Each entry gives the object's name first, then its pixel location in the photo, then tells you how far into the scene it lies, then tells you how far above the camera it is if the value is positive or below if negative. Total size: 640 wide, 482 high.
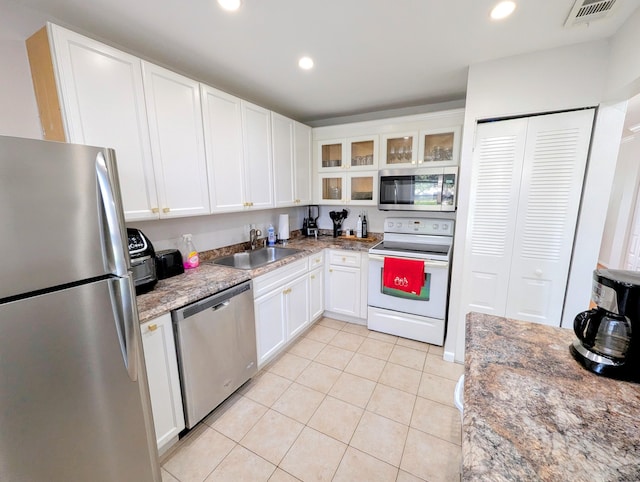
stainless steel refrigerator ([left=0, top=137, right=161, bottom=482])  0.78 -0.40
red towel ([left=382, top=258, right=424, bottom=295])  2.50 -0.74
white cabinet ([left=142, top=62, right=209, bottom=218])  1.68 +0.40
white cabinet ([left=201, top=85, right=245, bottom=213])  2.03 +0.41
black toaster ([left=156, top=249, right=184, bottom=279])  1.81 -0.45
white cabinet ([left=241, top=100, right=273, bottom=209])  2.37 +0.41
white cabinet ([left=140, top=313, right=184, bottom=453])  1.39 -0.99
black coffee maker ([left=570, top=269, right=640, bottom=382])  0.85 -0.44
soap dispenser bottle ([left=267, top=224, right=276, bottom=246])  2.98 -0.42
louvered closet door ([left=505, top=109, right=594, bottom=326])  1.86 -0.11
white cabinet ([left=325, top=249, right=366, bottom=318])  2.93 -0.96
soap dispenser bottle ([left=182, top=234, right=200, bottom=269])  2.09 -0.44
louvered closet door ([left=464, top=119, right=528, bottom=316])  2.03 -0.11
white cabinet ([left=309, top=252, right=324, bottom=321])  2.84 -0.98
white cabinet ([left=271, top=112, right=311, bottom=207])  2.75 +0.43
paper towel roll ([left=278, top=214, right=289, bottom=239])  3.11 -0.32
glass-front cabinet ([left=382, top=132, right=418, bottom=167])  2.75 +0.53
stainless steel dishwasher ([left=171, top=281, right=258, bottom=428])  1.56 -0.98
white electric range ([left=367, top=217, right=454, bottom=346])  2.50 -0.84
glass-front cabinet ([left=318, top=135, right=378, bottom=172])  3.02 +0.54
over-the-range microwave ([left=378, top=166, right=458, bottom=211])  2.58 +0.10
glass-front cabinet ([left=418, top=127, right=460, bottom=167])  2.57 +0.52
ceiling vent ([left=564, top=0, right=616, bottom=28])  1.34 +1.00
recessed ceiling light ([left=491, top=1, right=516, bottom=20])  1.37 +1.01
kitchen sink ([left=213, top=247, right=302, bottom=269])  2.54 -0.59
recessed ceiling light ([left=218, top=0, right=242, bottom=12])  1.32 +0.99
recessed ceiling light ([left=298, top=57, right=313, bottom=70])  1.92 +1.02
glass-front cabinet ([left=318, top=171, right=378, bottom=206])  3.06 +0.13
